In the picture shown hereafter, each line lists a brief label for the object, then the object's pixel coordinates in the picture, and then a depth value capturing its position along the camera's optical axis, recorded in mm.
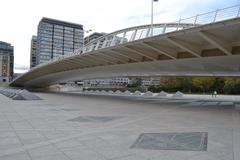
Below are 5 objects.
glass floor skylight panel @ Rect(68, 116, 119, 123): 12185
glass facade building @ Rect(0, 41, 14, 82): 131600
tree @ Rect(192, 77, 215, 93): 68312
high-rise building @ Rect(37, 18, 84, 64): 76812
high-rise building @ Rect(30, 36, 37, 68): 105375
